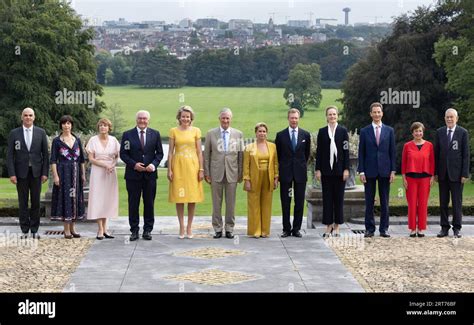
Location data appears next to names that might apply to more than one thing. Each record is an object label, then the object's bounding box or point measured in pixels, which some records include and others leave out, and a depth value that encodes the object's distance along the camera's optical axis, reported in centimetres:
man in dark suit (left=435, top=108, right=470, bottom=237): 1433
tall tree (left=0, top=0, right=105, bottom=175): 4950
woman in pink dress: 1413
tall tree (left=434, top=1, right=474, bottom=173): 4309
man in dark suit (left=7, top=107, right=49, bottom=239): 1420
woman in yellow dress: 1401
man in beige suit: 1420
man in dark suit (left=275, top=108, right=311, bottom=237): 1429
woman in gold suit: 1423
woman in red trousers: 1434
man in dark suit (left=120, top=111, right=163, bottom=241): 1398
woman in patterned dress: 1410
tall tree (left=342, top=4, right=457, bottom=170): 5150
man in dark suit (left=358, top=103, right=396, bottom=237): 1433
